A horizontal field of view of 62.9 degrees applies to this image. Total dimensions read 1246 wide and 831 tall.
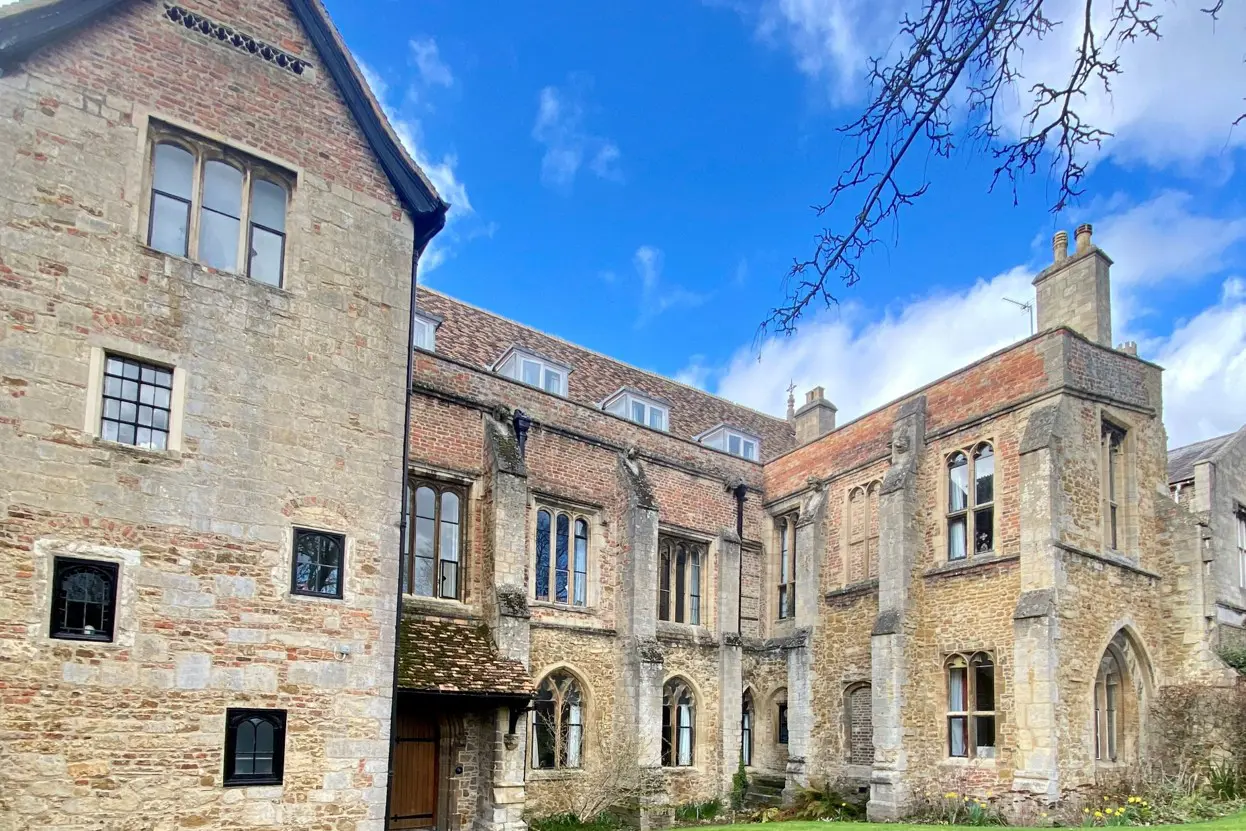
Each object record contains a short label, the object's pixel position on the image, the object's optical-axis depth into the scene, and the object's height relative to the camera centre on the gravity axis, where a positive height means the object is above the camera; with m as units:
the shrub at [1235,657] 18.80 -0.75
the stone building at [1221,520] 19.48 +2.03
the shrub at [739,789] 22.94 -4.14
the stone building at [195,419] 11.20 +2.08
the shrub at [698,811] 21.94 -4.47
